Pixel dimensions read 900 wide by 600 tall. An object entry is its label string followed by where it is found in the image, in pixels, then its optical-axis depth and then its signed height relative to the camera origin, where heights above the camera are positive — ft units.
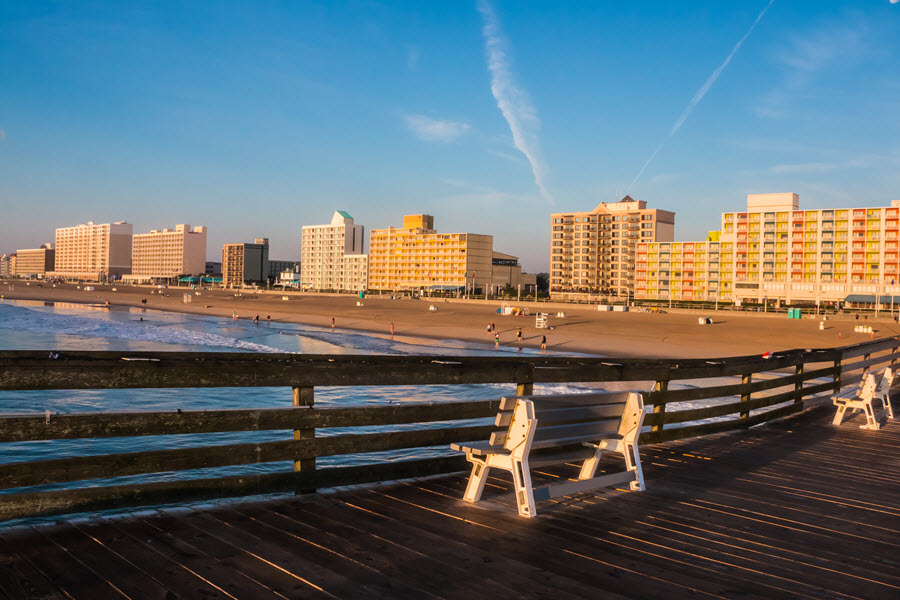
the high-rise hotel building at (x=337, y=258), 607.37 +32.82
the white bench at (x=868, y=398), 31.63 -4.60
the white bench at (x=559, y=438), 15.39 -3.45
